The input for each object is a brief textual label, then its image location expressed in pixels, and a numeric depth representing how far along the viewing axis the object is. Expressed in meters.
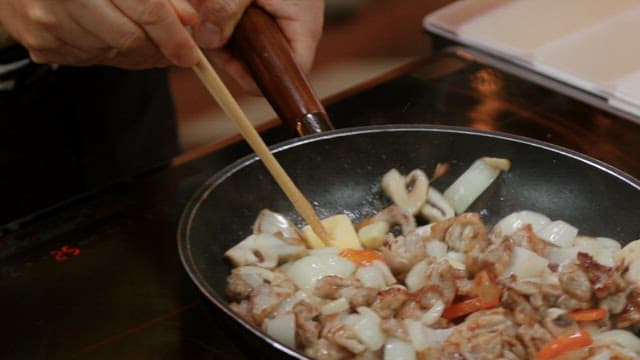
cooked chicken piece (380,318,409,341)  0.95
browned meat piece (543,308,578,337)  0.94
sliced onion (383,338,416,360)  0.94
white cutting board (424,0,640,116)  1.23
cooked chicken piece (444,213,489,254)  1.01
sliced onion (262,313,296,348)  0.95
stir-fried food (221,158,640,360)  0.94
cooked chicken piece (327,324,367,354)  0.93
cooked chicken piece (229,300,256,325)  0.95
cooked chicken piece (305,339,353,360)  0.94
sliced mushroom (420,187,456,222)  1.06
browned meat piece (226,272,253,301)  0.98
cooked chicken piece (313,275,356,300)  0.98
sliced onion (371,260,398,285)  1.00
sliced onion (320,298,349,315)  0.97
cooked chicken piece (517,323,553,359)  0.93
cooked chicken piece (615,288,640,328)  0.95
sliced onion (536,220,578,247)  1.02
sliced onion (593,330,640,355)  0.94
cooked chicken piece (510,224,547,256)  1.00
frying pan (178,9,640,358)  1.02
